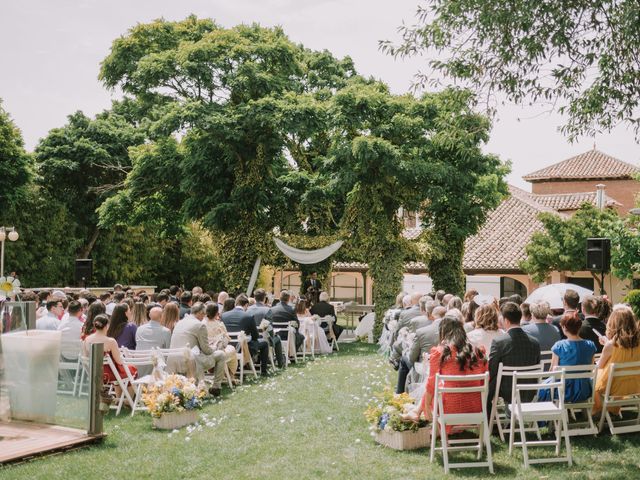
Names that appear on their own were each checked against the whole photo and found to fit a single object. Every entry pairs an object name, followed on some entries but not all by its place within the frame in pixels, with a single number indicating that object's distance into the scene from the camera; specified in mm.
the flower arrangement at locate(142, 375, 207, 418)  8555
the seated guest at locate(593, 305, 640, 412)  7832
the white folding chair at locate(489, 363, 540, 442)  7371
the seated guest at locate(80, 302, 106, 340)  9766
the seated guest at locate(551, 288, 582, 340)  9422
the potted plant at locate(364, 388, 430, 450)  7379
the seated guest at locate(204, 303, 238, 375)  11547
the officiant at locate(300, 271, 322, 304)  26875
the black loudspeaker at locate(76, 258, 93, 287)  23250
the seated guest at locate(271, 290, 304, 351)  14500
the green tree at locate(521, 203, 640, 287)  30828
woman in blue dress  7637
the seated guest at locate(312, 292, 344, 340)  17609
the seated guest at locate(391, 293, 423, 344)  11672
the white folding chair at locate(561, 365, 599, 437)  7371
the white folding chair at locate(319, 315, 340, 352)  17375
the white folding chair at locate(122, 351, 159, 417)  9345
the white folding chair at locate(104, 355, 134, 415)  9312
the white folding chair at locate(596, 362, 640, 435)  7586
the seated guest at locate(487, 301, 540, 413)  7578
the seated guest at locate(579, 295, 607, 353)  9498
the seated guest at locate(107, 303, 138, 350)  10609
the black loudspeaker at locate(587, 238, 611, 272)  16938
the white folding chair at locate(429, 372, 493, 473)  6633
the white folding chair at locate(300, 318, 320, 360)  15979
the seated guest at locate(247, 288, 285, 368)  13742
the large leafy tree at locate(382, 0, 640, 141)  7855
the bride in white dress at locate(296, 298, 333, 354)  16094
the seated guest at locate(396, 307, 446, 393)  8742
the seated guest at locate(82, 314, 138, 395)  9141
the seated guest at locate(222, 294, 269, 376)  12555
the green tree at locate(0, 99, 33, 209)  32406
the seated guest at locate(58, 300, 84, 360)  10406
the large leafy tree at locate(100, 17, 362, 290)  21969
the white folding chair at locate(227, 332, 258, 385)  12039
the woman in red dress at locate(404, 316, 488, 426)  6918
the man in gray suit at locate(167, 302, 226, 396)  10516
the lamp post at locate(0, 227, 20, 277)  23183
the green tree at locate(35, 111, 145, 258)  36656
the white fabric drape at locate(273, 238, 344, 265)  22547
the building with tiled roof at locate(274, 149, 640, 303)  37562
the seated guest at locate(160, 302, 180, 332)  11078
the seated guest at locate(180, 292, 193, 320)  14341
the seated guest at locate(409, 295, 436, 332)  10328
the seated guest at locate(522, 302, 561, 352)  9125
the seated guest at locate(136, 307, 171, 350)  10367
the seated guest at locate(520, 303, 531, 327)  10523
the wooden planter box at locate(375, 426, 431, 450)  7359
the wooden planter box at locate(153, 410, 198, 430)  8578
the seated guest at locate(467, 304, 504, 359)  8367
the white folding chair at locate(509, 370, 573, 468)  6742
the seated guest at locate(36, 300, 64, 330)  11266
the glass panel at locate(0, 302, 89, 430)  7801
